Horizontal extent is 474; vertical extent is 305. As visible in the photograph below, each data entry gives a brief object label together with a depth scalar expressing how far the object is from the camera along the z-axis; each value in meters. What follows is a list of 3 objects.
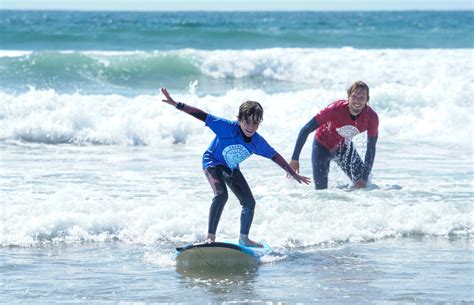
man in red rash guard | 18.81
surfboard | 14.65
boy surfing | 14.80
